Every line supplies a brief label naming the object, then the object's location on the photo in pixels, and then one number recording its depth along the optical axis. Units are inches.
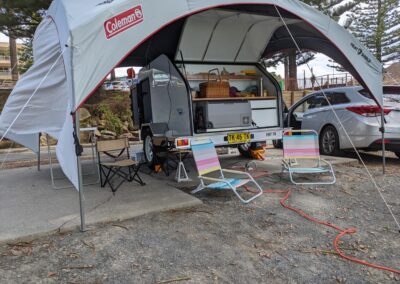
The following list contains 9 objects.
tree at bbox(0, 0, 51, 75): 571.5
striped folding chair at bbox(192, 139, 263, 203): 194.3
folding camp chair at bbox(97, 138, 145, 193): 216.8
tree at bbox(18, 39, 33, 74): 893.8
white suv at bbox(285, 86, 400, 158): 266.2
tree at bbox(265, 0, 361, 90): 784.3
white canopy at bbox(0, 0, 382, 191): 143.3
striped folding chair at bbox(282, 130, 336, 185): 236.9
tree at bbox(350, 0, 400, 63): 1121.4
